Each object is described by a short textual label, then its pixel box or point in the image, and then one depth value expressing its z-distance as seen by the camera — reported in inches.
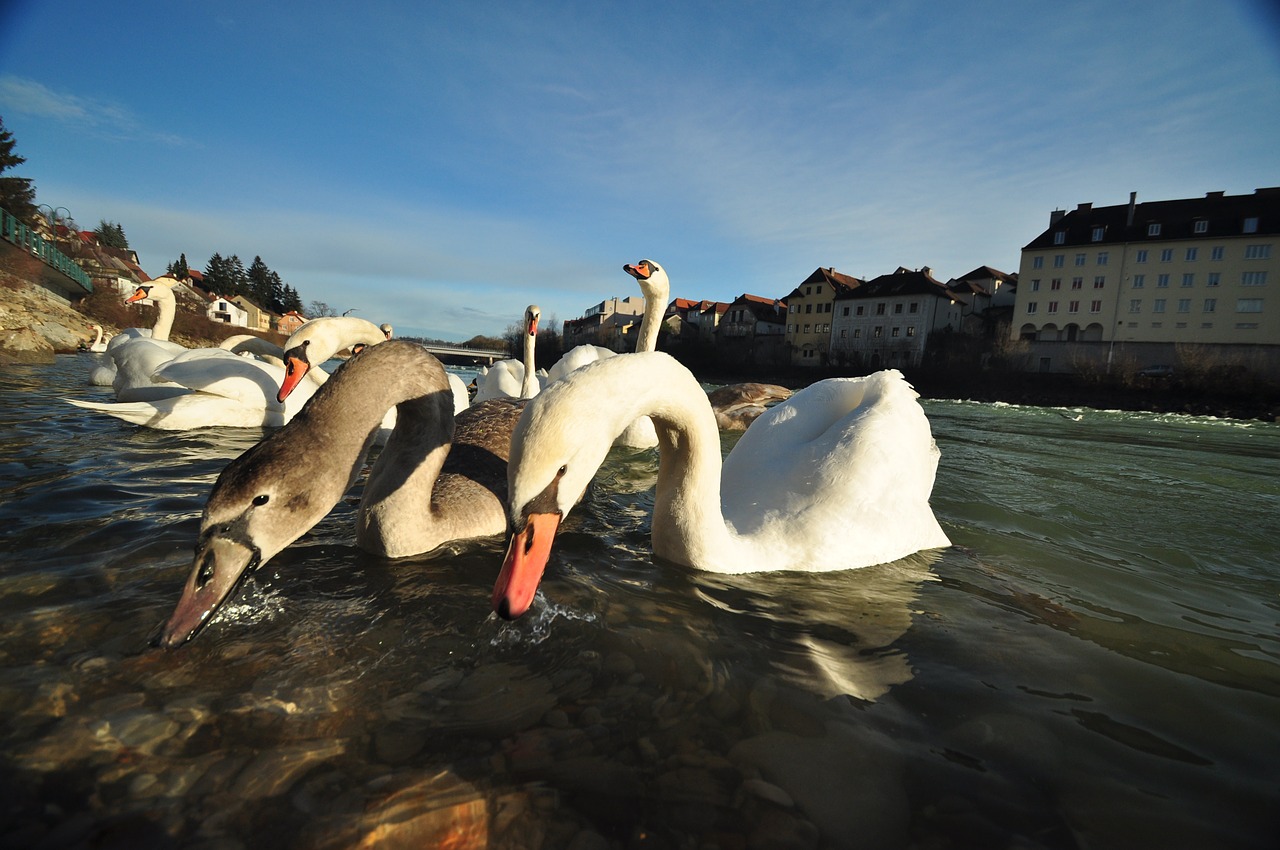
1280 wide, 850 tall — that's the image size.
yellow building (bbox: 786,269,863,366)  2458.2
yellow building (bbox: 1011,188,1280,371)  1638.8
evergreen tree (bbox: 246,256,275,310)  3636.8
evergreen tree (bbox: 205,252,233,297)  3371.1
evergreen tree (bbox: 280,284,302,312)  3841.0
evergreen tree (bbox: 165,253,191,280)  3285.9
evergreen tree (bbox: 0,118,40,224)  1373.0
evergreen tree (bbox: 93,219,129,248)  3772.1
